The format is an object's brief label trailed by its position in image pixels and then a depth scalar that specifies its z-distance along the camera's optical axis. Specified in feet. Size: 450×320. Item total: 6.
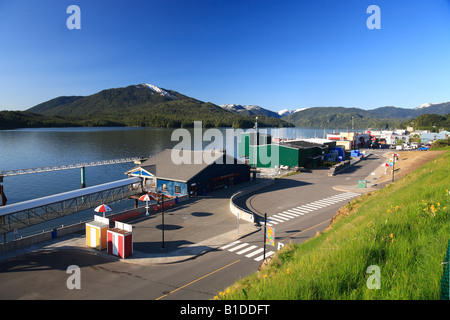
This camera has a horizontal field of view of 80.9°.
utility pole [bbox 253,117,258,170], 227.05
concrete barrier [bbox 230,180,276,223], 100.63
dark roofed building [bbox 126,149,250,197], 132.05
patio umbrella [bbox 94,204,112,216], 88.22
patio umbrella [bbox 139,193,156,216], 104.06
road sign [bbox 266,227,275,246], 68.03
